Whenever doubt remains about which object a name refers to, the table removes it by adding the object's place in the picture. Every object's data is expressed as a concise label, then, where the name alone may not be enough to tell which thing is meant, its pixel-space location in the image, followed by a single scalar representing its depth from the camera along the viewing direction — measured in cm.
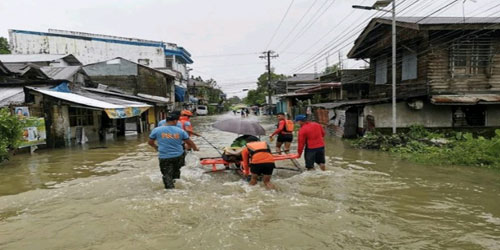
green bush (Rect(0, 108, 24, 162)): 1013
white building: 3612
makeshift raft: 817
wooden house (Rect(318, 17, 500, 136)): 1415
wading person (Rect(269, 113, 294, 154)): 1055
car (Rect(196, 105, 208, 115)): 5484
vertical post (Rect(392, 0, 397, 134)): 1301
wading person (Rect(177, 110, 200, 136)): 944
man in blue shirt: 644
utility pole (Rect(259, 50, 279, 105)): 4978
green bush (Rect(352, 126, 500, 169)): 965
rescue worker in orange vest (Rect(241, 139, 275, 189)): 658
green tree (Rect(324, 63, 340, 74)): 5268
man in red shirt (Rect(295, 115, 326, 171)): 820
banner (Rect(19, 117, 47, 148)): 1288
